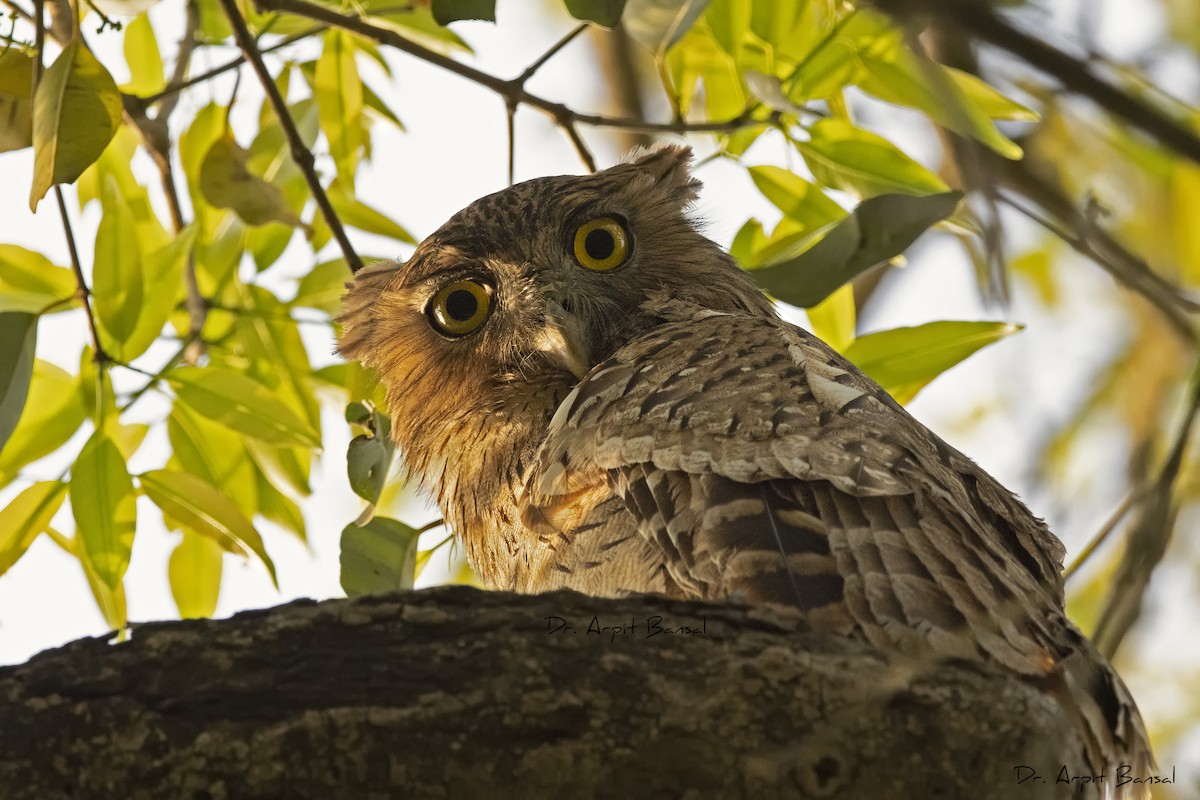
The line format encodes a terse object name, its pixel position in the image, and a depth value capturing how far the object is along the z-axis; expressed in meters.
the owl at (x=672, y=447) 4.64
